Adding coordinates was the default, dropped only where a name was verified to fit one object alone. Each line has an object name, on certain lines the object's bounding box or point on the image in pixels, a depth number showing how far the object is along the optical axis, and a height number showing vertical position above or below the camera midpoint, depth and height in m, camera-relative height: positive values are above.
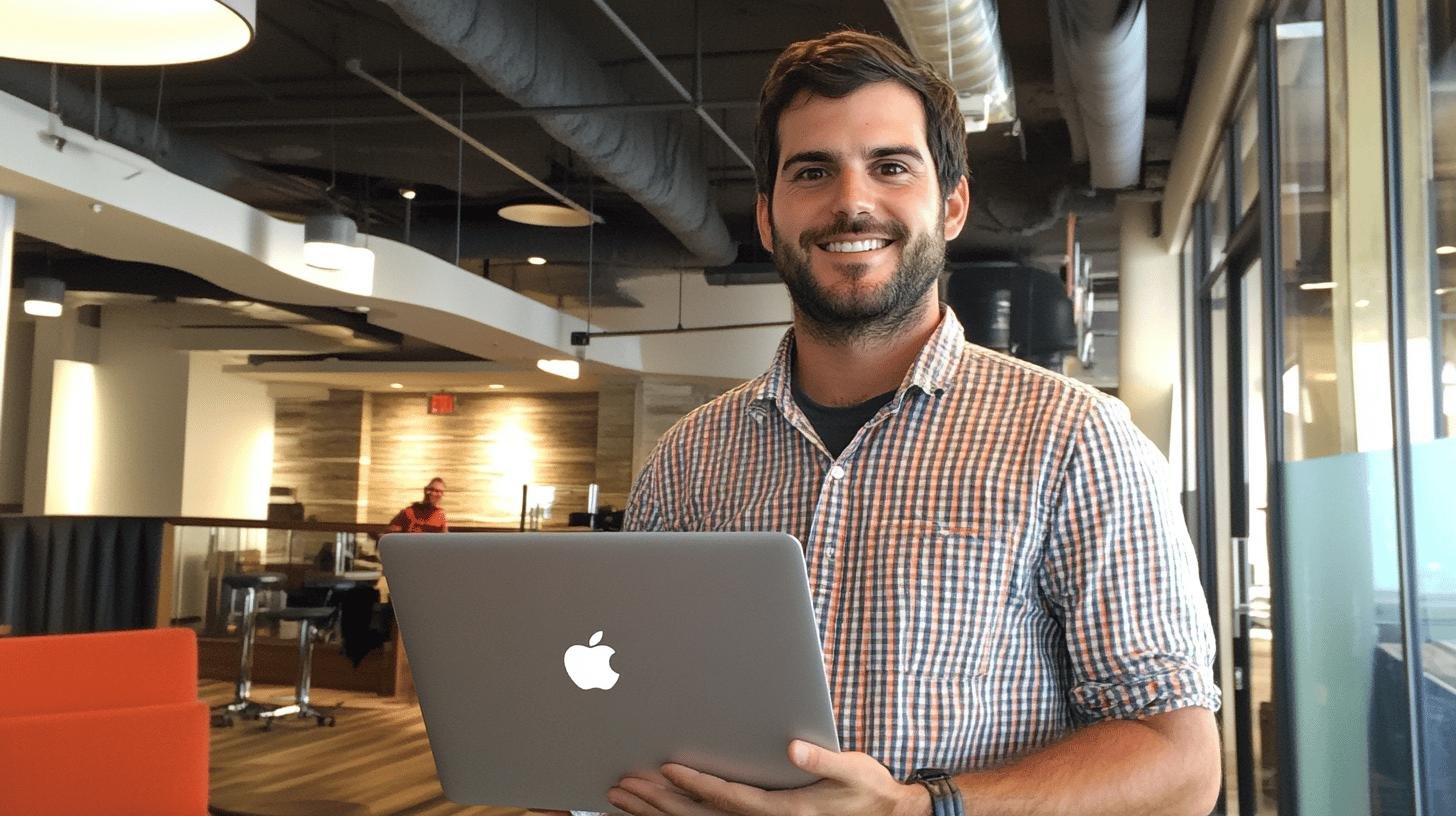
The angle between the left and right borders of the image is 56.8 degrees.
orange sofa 3.31 -0.52
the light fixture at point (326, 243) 7.56 +1.59
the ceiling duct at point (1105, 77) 4.50 +1.81
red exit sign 15.86 +1.46
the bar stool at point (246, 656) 8.34 -0.83
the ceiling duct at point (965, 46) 4.07 +1.59
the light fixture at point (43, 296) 9.66 +1.62
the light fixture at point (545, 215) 8.88 +2.10
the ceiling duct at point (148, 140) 6.35 +2.14
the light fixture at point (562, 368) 12.18 +1.48
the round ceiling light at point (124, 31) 2.80 +1.04
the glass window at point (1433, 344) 1.98 +0.32
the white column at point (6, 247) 6.76 +1.38
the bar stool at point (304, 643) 8.44 -0.74
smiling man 1.30 +0.02
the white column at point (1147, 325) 8.27 +1.34
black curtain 8.70 -0.35
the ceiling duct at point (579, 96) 5.32 +2.07
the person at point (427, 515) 9.76 +0.10
